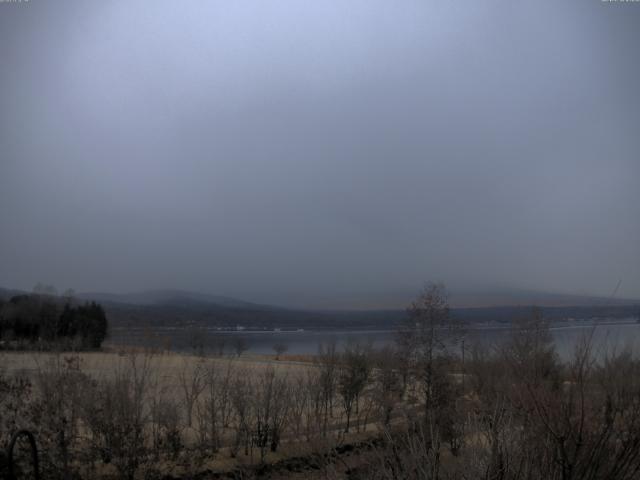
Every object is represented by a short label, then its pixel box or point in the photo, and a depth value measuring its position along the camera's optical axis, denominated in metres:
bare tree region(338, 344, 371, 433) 19.83
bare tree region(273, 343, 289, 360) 66.53
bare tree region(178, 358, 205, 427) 14.68
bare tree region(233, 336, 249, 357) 61.16
